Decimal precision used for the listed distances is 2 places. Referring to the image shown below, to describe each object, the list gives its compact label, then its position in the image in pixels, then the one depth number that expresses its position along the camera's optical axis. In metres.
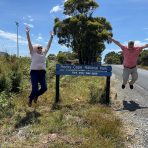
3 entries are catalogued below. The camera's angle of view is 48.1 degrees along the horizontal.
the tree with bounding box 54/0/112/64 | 20.81
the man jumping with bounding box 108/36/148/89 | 5.32
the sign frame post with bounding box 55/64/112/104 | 5.10
